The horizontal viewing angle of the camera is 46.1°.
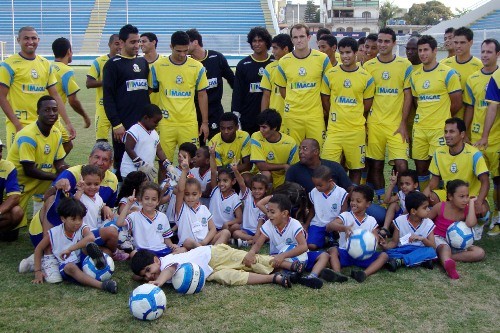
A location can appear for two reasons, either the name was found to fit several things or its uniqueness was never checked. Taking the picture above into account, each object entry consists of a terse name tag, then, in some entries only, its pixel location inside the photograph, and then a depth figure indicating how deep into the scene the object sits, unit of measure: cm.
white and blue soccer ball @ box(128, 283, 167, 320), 416
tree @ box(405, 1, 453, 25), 8456
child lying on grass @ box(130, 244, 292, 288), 479
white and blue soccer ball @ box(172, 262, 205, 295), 464
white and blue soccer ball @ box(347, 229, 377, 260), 512
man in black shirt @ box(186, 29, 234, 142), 813
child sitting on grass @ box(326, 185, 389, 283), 520
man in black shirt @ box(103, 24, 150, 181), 701
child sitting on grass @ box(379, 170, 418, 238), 627
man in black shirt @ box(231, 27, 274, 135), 787
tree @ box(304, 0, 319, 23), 8225
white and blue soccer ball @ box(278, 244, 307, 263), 521
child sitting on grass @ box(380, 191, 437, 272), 528
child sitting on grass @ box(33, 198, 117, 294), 480
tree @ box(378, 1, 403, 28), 8131
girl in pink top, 544
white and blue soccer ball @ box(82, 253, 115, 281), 489
